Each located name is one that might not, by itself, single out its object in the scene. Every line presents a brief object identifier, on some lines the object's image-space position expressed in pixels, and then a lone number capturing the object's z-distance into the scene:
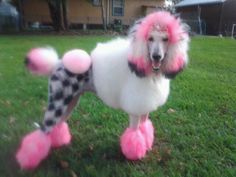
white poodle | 1.50
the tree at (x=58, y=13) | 10.27
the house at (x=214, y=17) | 13.05
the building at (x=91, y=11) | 12.63
